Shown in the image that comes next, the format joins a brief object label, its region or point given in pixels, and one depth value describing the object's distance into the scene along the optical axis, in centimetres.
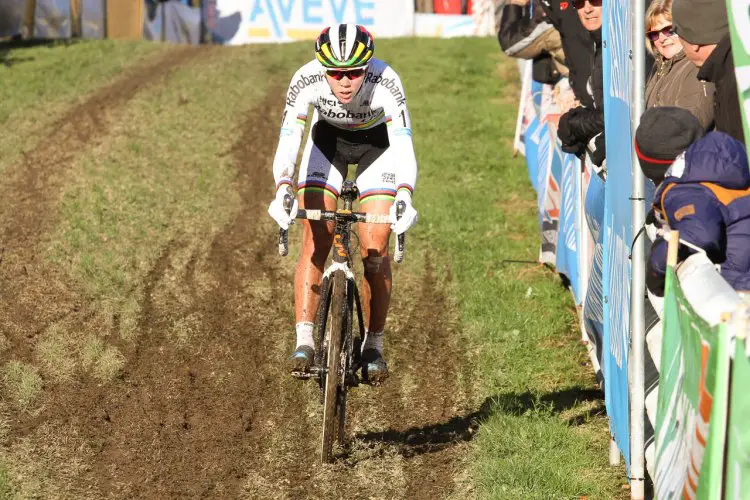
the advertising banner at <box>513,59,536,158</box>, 3140
